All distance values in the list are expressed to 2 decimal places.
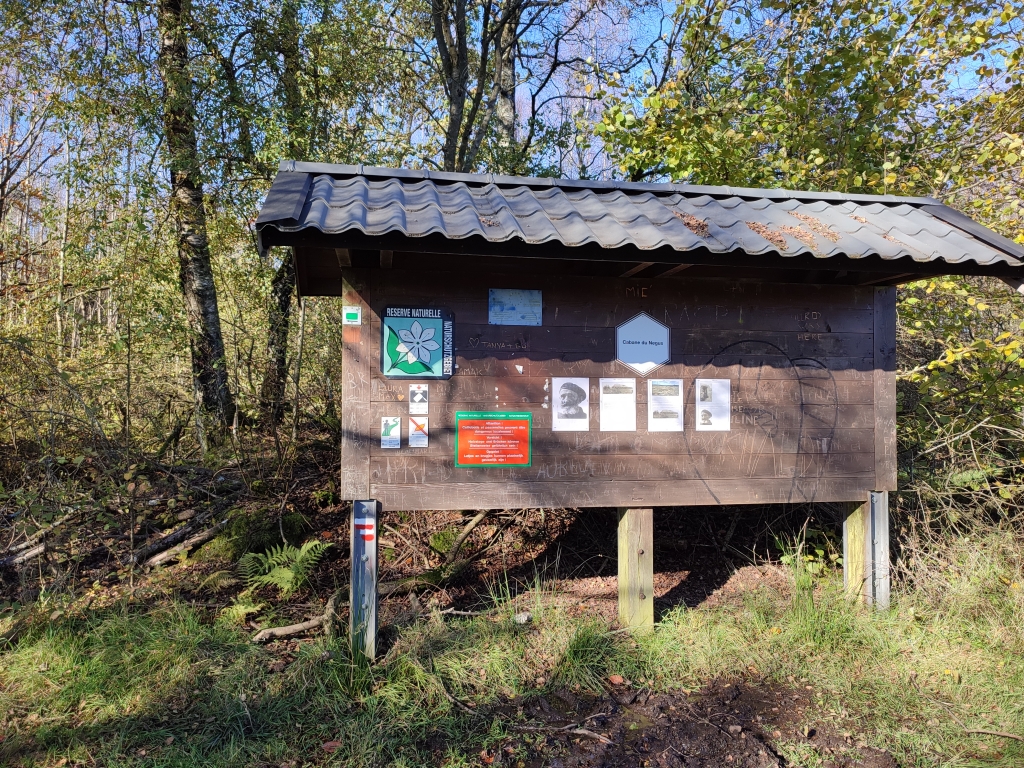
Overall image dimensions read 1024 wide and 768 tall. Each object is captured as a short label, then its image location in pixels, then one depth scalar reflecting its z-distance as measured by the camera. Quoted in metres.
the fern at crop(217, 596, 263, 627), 4.04
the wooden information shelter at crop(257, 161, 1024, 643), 3.51
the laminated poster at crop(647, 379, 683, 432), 3.89
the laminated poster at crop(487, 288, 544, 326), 3.74
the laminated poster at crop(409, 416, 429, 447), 3.64
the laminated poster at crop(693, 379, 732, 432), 3.94
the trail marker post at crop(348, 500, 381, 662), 3.61
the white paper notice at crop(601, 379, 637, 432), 3.84
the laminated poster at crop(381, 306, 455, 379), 3.62
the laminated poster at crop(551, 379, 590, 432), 3.78
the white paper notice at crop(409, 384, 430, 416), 3.64
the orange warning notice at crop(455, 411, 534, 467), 3.68
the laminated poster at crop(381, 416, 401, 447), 3.61
